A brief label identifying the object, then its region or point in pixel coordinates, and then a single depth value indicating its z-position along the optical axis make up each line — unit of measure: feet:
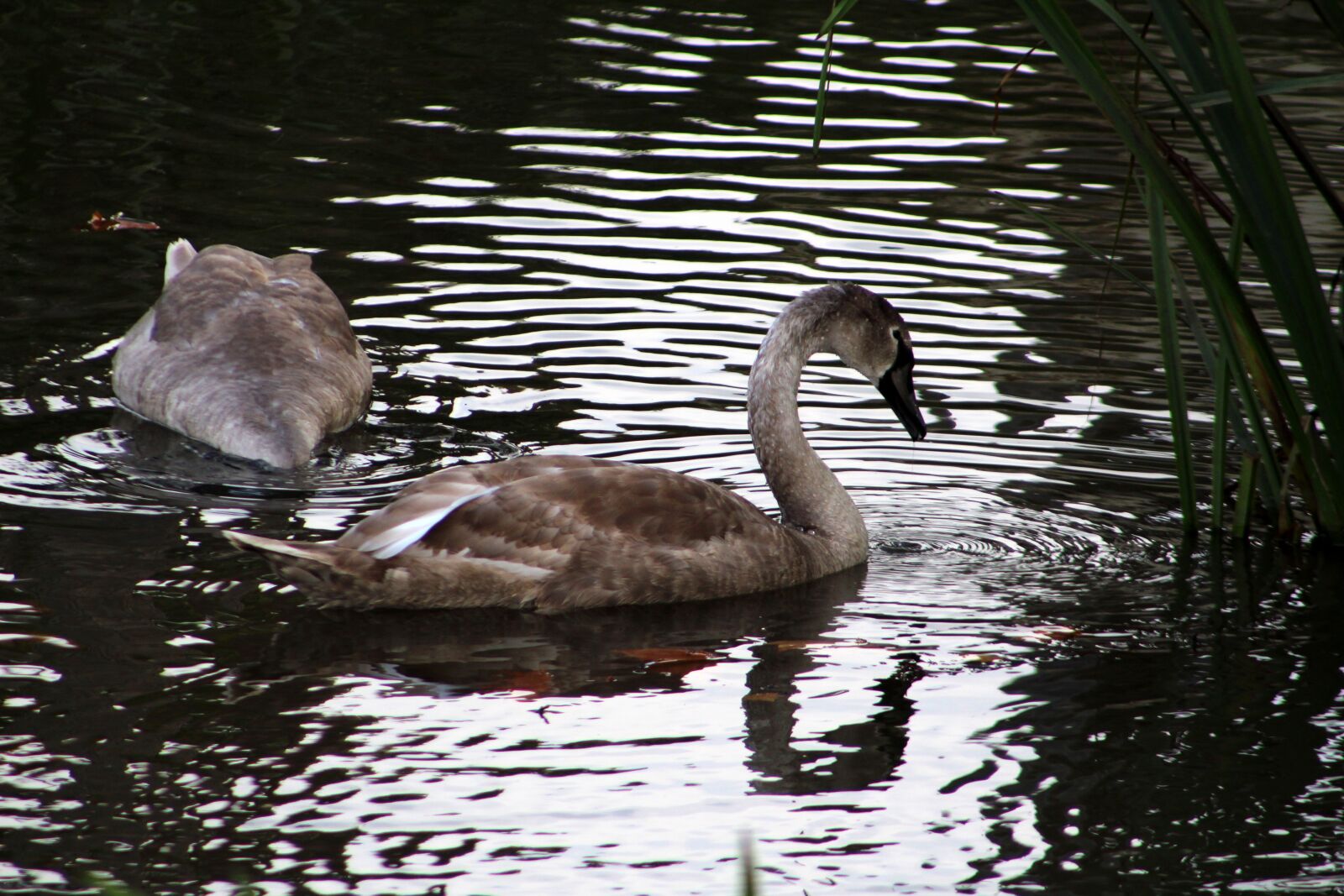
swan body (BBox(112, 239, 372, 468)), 66.44
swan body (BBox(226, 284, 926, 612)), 52.70
